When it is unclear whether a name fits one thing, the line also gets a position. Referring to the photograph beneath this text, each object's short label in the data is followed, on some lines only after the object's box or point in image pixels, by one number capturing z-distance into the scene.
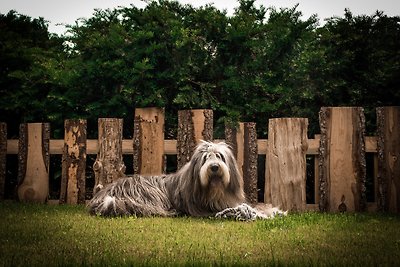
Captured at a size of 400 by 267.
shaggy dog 6.36
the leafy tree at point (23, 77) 8.36
